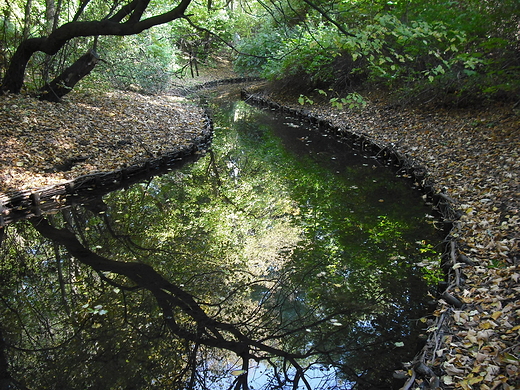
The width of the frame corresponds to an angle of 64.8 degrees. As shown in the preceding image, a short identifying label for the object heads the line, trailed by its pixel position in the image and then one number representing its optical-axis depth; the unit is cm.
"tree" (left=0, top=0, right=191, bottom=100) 868
